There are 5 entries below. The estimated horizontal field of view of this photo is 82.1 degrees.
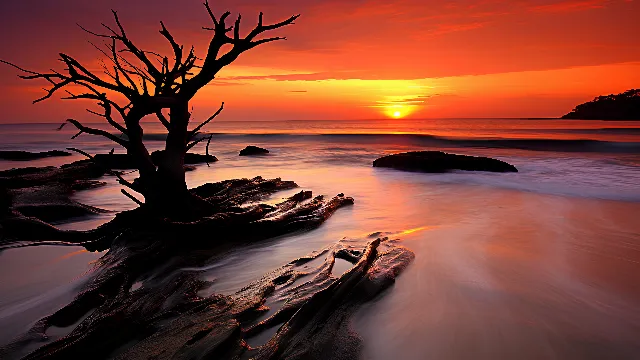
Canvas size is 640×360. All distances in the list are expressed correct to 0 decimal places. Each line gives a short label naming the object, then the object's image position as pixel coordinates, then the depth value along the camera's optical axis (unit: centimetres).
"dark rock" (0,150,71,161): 1842
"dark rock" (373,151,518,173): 1265
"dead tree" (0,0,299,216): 464
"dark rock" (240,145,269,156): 2120
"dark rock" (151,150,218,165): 1598
